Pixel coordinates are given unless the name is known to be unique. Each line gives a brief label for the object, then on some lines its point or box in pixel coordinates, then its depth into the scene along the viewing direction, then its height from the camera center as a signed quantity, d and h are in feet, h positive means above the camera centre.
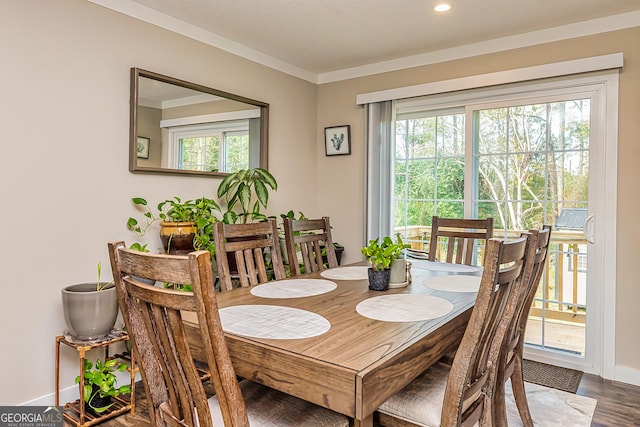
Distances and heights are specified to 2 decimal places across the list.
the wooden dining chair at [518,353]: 5.75 -2.10
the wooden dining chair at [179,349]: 3.27 -1.22
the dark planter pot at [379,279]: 6.51 -1.05
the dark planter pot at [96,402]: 7.73 -3.57
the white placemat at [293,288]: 6.18 -1.22
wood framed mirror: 9.13 +1.98
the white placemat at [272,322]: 4.42 -1.27
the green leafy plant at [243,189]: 10.48 +0.54
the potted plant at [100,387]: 7.45 -3.20
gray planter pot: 7.14 -1.79
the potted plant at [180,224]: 9.06 -0.32
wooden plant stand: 7.24 -3.57
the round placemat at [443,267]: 8.40 -1.14
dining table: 3.64 -1.30
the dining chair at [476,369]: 4.16 -1.71
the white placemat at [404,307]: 5.12 -1.26
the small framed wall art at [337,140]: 13.50 +2.30
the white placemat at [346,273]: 7.52 -1.16
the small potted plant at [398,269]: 6.71 -0.92
